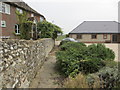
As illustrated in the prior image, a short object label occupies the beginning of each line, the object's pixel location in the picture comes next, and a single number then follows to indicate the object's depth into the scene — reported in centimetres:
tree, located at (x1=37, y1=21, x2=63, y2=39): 1387
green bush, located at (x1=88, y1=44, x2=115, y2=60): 632
